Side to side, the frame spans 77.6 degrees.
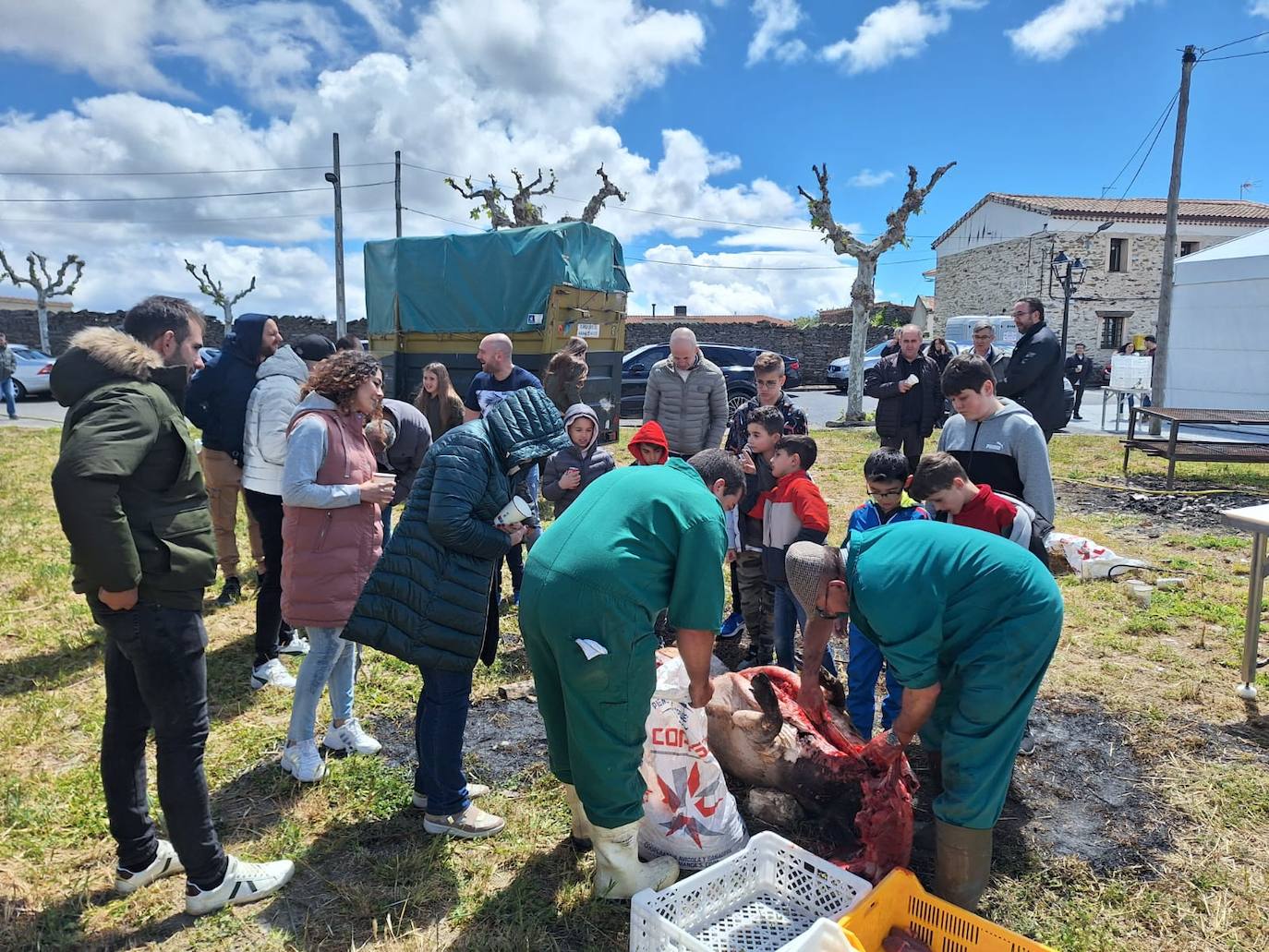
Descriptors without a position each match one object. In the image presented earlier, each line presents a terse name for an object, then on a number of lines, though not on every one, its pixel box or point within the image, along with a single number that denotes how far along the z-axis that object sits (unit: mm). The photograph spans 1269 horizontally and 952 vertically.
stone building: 32469
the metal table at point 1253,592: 3846
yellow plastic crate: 2242
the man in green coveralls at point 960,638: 2299
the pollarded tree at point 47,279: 30719
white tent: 13125
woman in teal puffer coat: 2689
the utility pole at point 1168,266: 13305
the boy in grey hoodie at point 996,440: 3598
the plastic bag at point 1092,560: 6078
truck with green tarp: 10336
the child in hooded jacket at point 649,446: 3436
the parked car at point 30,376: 19359
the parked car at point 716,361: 15906
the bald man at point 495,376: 5551
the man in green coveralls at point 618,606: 2275
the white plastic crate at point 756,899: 2312
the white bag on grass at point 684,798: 2758
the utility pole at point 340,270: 20250
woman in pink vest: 3111
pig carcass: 2992
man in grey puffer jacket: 5805
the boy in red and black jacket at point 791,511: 3885
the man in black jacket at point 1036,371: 5645
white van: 21719
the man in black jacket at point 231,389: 4605
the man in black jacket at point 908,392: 7246
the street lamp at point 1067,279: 19281
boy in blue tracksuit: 3465
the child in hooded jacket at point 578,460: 4820
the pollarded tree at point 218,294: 31656
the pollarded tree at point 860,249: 15578
